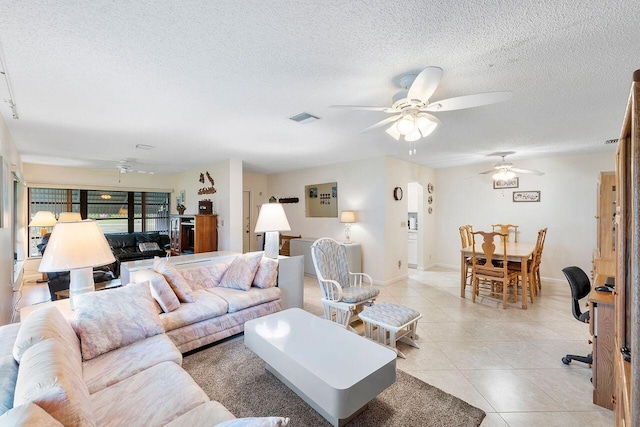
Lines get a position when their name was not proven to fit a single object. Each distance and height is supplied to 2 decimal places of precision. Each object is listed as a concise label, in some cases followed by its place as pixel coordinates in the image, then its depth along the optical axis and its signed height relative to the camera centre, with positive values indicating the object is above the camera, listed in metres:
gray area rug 1.85 -1.38
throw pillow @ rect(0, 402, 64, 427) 0.77 -0.59
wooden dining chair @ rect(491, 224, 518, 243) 5.36 -0.36
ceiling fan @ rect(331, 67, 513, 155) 1.74 +0.75
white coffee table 1.62 -1.00
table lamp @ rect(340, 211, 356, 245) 5.45 -0.18
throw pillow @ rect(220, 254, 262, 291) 3.34 -0.76
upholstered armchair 3.07 -0.92
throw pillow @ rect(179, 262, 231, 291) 3.31 -0.79
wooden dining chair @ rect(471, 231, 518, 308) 4.01 -0.91
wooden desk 1.96 -0.99
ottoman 2.60 -1.07
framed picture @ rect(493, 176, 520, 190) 5.74 +0.57
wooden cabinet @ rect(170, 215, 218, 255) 5.57 -0.49
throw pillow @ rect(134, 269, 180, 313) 2.60 -0.76
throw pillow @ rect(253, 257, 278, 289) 3.43 -0.79
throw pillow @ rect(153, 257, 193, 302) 2.84 -0.72
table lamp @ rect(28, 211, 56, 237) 5.40 -0.17
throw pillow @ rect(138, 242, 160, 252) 6.50 -0.84
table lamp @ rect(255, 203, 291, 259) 3.72 -0.19
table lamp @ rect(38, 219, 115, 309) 1.99 -0.30
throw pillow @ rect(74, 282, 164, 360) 1.88 -0.78
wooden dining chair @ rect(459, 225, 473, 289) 4.56 -0.56
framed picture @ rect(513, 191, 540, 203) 5.50 +0.28
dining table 3.97 -0.68
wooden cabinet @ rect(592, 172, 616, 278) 4.24 -0.05
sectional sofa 1.06 -0.87
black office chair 2.51 -0.78
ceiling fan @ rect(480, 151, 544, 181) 4.88 +0.71
